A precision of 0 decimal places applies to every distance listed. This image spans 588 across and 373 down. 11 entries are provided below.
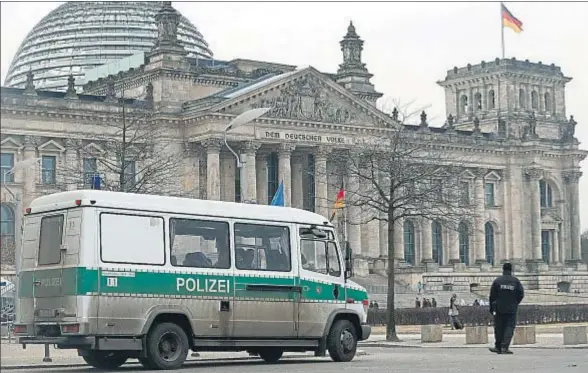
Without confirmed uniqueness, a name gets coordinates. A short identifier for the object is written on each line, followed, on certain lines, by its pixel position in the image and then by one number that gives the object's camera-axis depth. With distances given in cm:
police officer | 3022
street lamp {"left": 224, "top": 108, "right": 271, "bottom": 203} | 4244
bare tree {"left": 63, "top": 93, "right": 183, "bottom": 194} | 5697
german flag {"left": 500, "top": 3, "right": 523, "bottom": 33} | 10756
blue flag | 5189
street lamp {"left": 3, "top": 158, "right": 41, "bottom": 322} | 4281
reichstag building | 8531
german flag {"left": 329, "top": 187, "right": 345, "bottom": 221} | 6662
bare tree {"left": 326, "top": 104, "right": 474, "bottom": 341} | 5244
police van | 2591
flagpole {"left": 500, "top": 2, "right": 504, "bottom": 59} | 10956
